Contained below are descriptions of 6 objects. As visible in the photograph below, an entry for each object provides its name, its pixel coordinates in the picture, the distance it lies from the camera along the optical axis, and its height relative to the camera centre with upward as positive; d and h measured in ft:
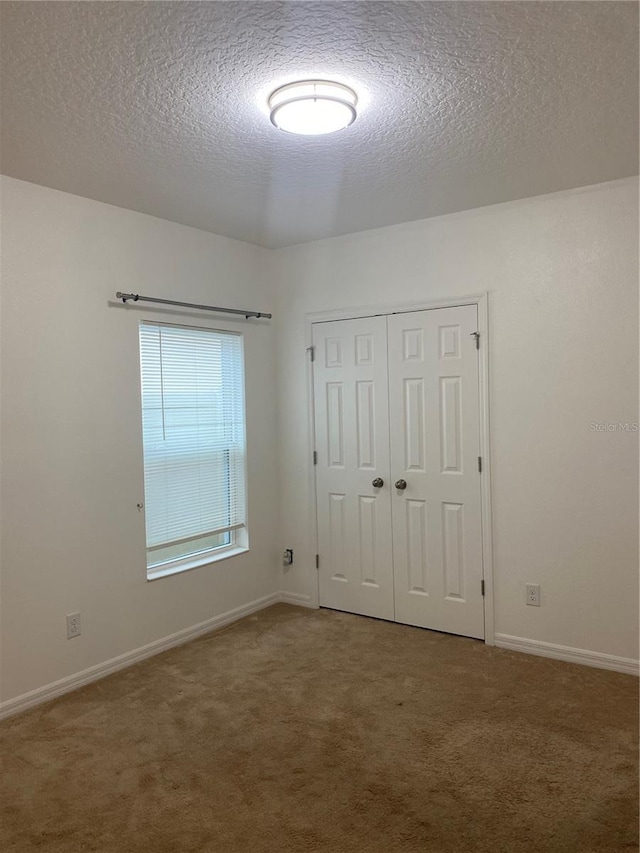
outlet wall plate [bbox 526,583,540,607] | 11.75 -3.32
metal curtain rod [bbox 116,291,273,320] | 11.51 +2.37
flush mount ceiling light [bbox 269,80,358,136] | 7.27 +3.72
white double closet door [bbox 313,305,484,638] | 12.51 -1.03
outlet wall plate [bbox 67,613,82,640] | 10.77 -3.43
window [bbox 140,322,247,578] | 12.38 -0.46
